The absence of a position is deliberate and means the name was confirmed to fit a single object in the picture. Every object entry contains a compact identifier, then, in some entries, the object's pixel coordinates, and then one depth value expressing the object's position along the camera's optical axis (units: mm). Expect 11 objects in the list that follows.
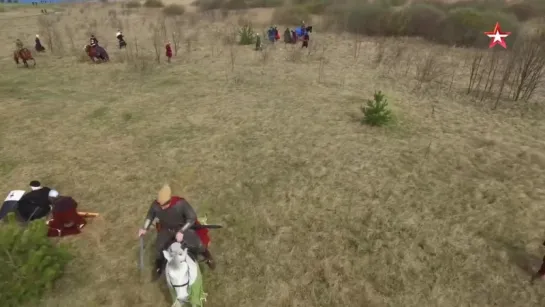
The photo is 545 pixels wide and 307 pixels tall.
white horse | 3764
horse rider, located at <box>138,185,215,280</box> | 4301
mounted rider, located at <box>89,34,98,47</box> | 14132
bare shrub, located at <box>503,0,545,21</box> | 18609
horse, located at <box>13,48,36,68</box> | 13453
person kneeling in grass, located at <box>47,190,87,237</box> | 5527
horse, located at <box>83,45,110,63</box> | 14094
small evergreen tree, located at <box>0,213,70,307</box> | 4262
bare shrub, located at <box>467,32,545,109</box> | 10266
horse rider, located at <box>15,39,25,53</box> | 13541
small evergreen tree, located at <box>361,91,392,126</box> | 8750
